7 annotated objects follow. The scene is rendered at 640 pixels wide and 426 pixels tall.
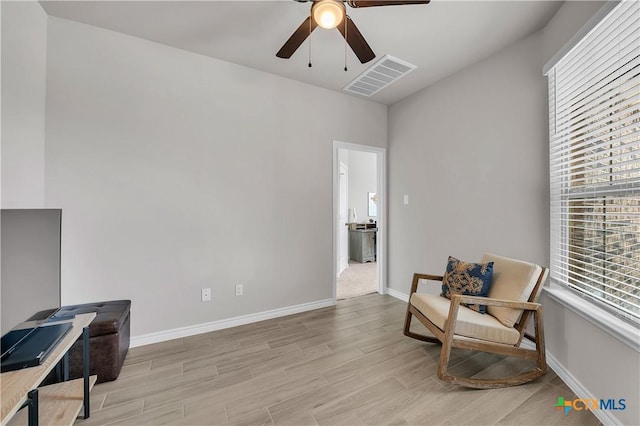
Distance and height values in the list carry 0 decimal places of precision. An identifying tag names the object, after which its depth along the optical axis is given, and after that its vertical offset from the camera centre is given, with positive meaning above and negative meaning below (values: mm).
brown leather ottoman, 1825 -940
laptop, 1103 -610
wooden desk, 957 -672
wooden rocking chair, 1833 -784
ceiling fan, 1536 +1199
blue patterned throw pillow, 2137 -543
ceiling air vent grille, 2764 +1576
